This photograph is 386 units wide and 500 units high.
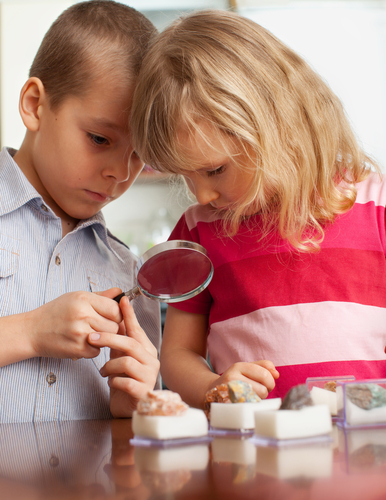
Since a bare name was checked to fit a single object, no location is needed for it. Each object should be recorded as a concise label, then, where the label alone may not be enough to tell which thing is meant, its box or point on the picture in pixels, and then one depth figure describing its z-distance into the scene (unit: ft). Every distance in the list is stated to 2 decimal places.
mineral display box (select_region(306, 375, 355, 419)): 2.60
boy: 3.89
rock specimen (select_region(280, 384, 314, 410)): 2.06
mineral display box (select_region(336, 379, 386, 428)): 2.37
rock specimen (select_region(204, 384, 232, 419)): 2.66
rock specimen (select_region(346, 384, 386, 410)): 2.37
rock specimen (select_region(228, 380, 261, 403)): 2.41
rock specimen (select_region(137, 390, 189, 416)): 2.09
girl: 3.79
